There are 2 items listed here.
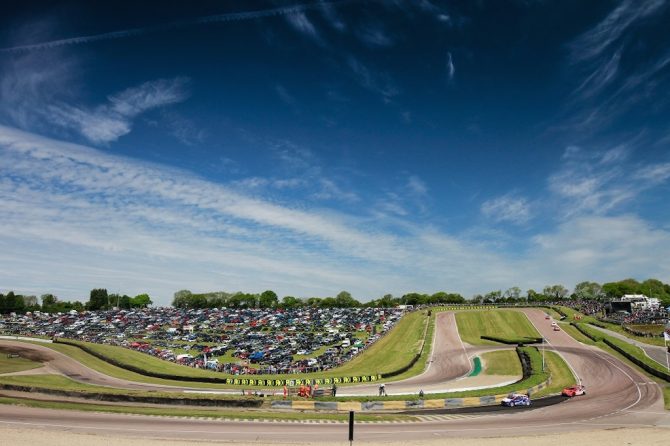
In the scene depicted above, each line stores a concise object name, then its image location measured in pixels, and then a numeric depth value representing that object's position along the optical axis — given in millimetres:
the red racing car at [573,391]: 49316
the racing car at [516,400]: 44031
